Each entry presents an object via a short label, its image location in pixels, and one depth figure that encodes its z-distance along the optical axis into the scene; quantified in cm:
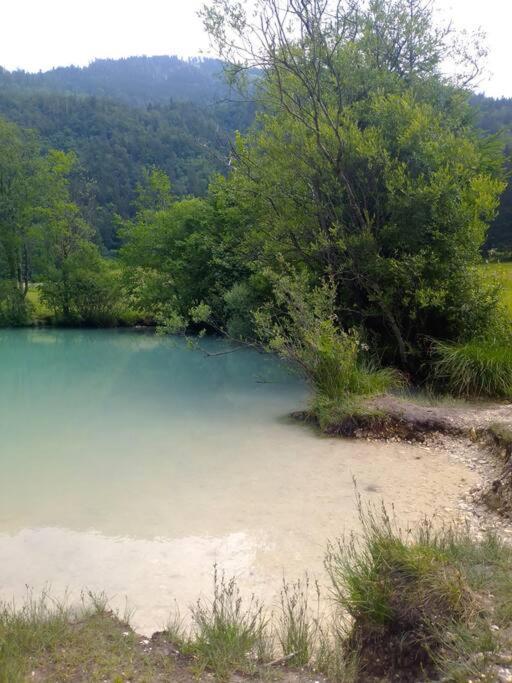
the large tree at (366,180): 1276
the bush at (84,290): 3259
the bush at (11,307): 3344
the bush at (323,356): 1081
